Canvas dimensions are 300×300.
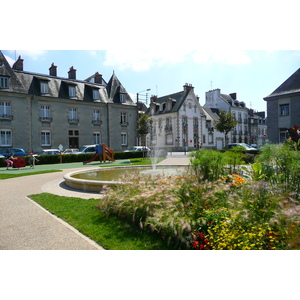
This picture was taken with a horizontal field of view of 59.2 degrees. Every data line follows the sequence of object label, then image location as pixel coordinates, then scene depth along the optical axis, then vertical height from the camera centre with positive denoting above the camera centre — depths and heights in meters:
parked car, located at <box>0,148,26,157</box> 23.57 -0.41
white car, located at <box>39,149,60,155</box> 25.47 -0.59
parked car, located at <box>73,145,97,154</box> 27.42 -0.46
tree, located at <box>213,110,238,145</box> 37.22 +2.71
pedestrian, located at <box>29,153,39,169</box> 19.41 -0.90
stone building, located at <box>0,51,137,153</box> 27.92 +4.17
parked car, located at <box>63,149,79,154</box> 27.72 -0.61
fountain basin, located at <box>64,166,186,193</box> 8.45 -1.33
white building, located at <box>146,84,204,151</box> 47.09 +3.92
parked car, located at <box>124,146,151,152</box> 33.52 -0.56
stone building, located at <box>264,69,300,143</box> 23.06 +2.91
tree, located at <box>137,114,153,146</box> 30.27 +2.12
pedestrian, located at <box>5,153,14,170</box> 18.57 -1.07
